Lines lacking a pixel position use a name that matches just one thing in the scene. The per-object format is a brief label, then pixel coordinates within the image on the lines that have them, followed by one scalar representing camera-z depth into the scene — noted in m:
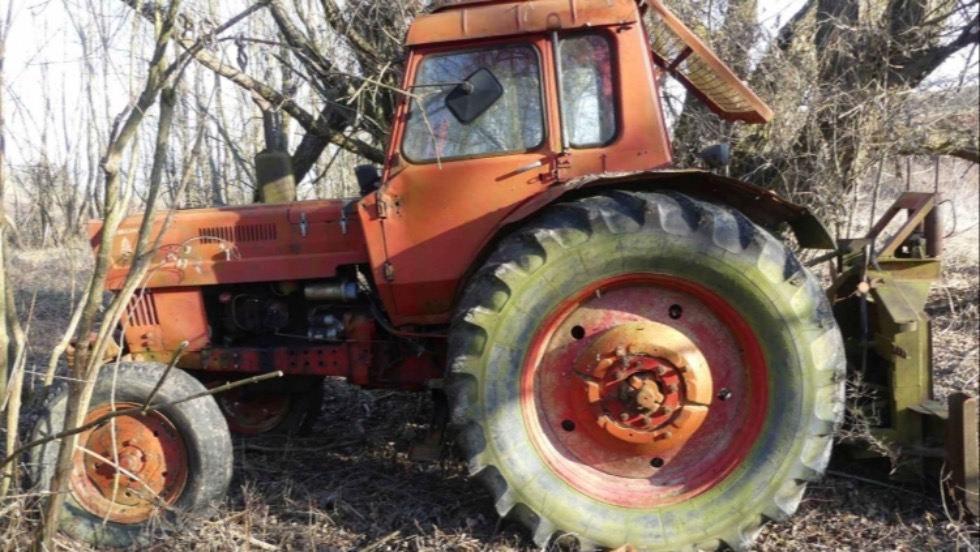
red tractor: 3.19
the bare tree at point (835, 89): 6.12
